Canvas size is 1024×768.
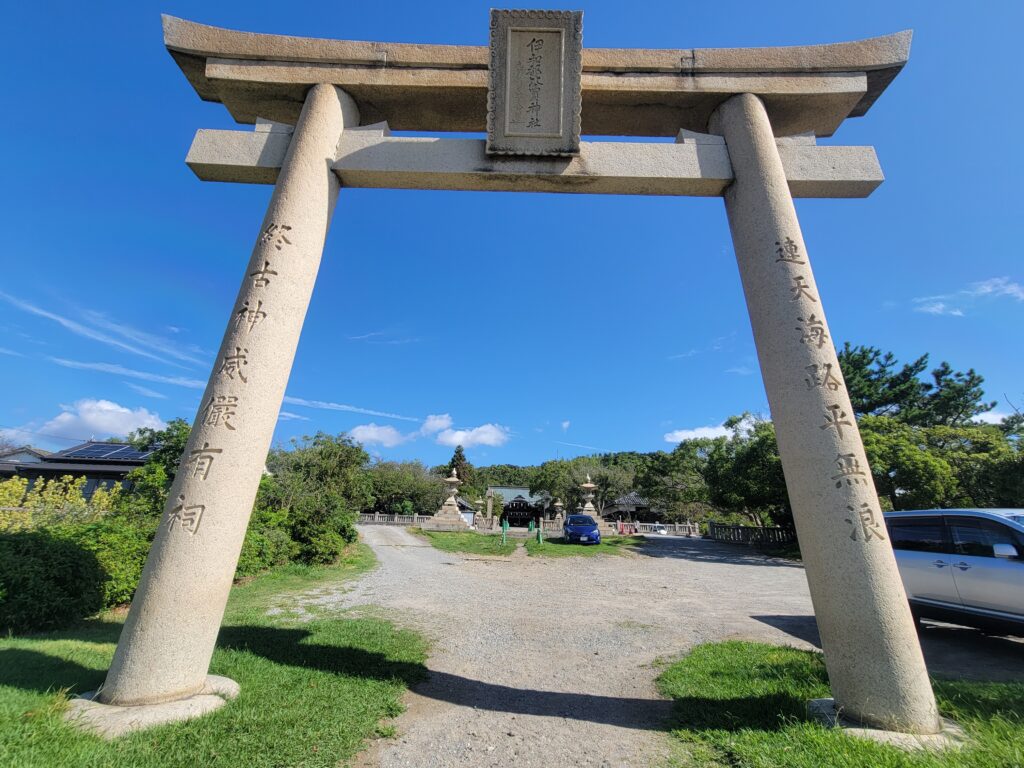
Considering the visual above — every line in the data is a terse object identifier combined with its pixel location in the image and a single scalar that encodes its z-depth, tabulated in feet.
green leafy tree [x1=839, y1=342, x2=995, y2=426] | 92.58
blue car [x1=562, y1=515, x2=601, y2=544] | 69.41
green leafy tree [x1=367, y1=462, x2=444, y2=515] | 147.43
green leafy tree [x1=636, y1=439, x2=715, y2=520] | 110.93
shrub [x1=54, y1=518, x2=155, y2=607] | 22.40
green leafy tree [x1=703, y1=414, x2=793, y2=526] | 67.46
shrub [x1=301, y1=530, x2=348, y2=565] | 43.93
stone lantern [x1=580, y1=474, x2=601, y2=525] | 97.63
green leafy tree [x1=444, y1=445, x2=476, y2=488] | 198.80
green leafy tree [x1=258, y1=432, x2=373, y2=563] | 45.27
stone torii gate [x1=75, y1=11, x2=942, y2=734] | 10.86
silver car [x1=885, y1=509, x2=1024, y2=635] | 17.91
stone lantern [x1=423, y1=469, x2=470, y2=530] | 92.63
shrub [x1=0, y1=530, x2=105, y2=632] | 17.53
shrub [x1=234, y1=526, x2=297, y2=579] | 34.99
